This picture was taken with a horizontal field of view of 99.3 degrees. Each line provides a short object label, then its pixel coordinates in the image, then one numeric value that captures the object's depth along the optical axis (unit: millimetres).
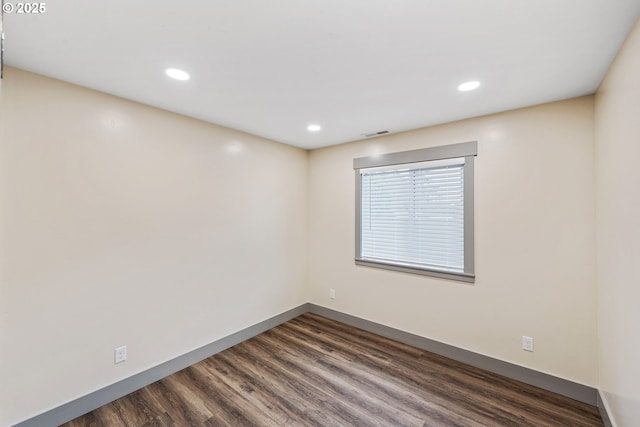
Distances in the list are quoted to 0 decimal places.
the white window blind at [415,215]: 2787
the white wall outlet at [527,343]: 2338
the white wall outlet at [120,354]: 2162
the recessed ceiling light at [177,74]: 1788
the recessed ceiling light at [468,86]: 1949
